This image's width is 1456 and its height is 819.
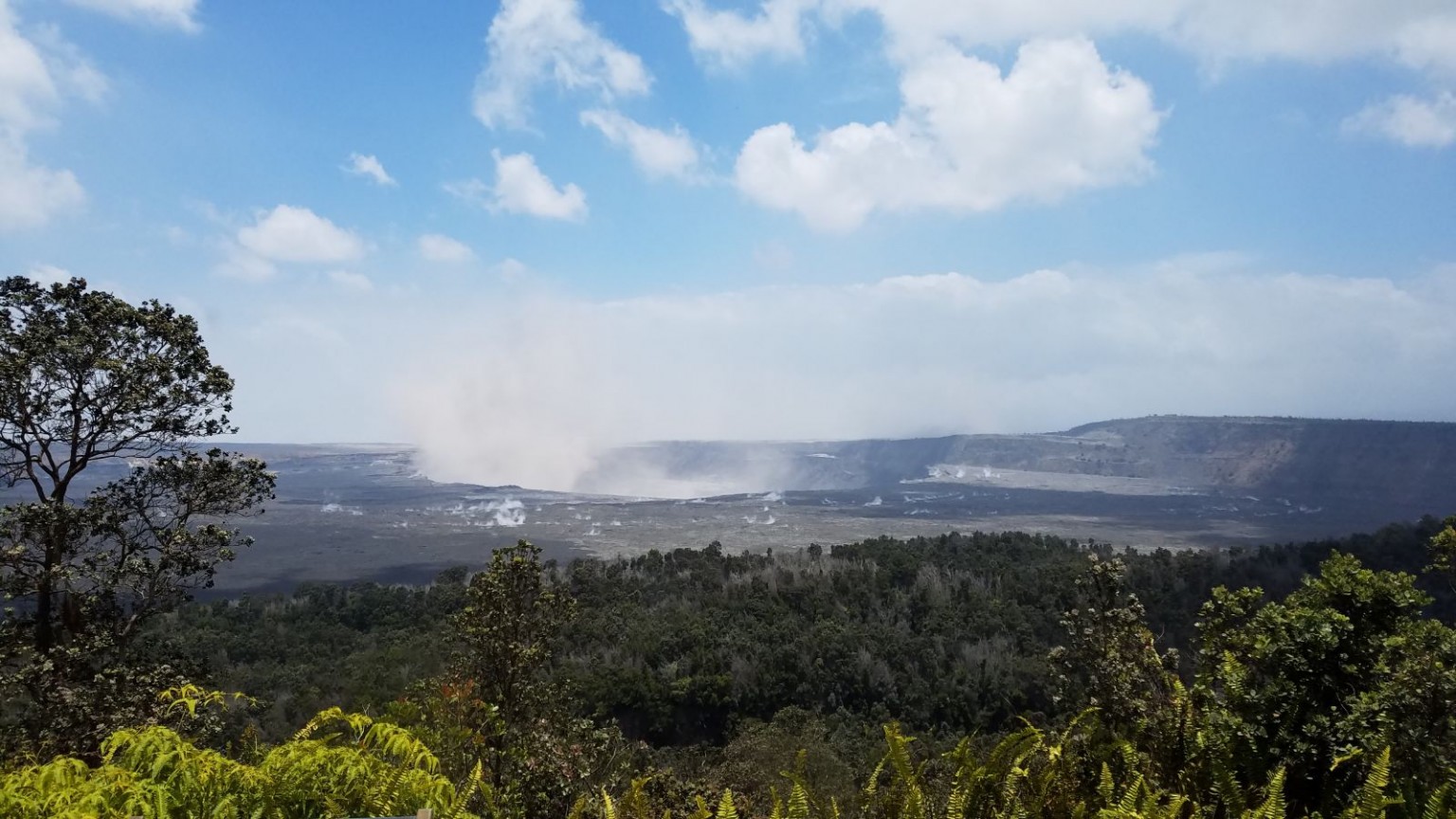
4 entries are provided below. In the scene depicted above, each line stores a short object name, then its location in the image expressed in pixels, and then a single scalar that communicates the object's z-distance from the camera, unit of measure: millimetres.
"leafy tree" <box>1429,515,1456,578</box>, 6605
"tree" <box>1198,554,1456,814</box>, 5180
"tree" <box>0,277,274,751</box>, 8633
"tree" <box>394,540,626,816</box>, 8289
